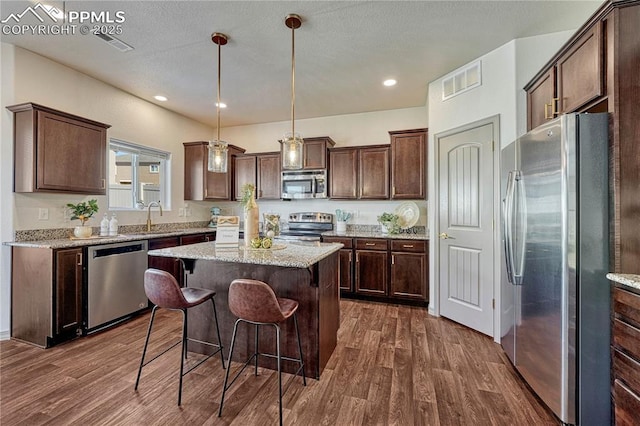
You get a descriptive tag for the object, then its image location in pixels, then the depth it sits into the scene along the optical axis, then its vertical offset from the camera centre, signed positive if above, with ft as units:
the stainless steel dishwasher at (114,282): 9.56 -2.52
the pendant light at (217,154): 8.33 +1.78
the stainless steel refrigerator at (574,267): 5.19 -1.03
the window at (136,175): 13.07 +1.90
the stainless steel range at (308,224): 15.46 -0.64
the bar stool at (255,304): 5.71 -1.90
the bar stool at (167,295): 6.21 -1.85
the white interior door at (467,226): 9.53 -0.49
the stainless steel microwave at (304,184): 15.15 +1.60
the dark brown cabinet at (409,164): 12.98 +2.31
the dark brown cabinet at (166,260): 11.87 -2.08
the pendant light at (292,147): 7.64 +1.81
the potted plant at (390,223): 13.48 -0.48
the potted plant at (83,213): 10.08 -0.03
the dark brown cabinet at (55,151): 9.00 +2.11
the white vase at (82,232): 10.07 -0.69
